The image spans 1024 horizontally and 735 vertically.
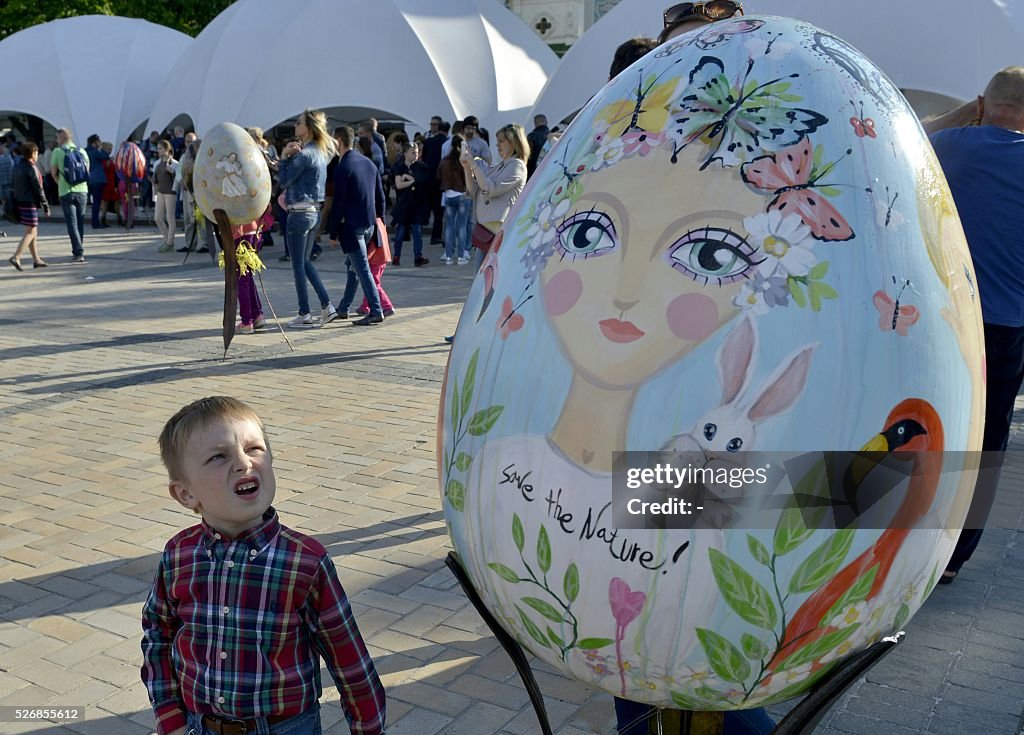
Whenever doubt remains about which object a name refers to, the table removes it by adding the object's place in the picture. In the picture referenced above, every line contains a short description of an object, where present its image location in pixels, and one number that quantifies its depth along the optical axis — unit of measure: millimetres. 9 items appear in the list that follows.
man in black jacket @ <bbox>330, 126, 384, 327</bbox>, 9195
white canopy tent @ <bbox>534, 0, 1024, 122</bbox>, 19094
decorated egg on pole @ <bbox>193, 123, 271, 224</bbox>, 7855
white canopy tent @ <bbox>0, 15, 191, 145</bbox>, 31703
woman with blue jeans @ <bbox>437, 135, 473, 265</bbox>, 14180
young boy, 2033
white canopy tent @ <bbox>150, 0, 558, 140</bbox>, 26094
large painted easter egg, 1519
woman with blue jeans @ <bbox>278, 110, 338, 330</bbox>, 9203
